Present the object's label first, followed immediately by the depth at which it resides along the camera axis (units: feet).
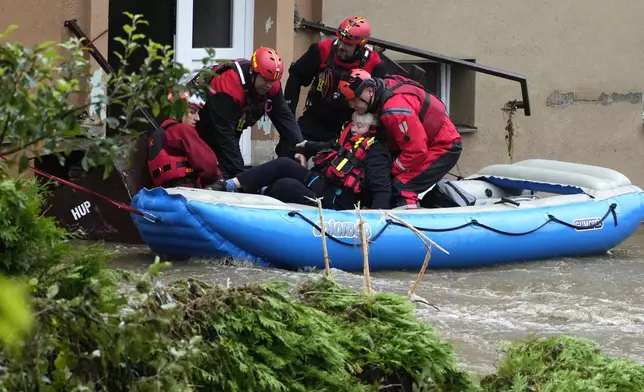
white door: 63.56
